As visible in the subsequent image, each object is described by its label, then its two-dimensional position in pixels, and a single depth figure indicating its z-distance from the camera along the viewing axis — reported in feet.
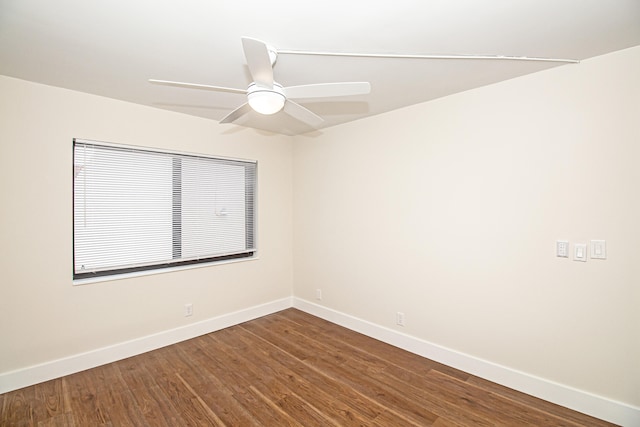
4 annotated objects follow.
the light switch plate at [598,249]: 6.81
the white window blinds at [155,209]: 9.22
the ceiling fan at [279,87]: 5.11
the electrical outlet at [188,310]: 11.10
